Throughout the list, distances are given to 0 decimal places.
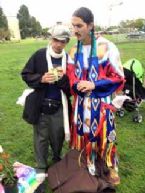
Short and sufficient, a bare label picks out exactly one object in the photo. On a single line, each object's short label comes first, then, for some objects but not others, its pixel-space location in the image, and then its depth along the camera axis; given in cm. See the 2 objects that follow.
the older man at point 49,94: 178
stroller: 300
